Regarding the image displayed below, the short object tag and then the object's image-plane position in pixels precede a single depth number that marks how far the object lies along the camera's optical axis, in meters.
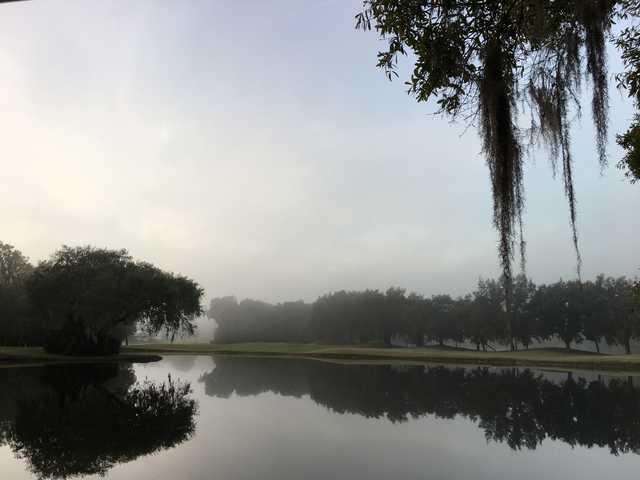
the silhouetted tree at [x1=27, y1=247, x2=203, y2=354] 37.11
